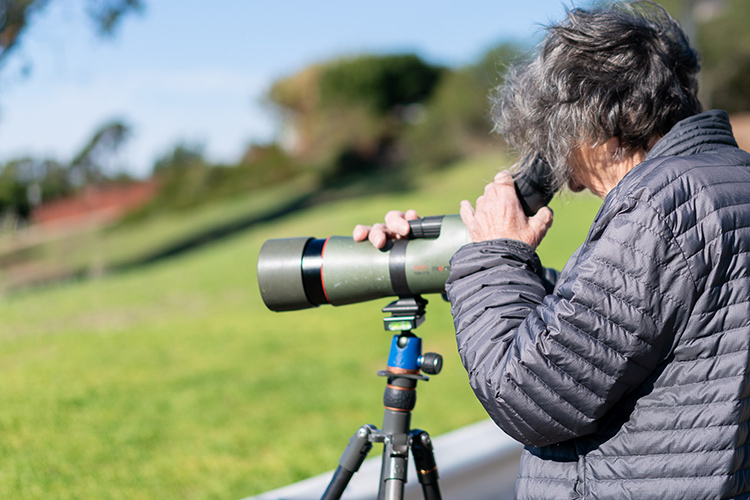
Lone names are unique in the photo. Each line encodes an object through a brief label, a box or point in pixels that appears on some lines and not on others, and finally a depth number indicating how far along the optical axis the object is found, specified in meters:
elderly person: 2.12
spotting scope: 2.40
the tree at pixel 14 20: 8.35
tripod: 2.41
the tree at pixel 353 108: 21.16
